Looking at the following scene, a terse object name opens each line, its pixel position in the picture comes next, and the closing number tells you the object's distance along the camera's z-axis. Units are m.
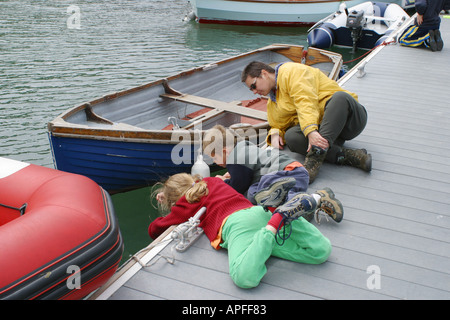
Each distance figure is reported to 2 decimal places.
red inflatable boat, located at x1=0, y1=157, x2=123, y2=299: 2.21
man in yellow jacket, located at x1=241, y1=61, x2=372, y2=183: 3.75
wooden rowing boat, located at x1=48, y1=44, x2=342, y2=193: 4.90
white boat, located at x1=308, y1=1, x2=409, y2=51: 12.30
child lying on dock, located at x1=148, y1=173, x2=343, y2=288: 2.57
